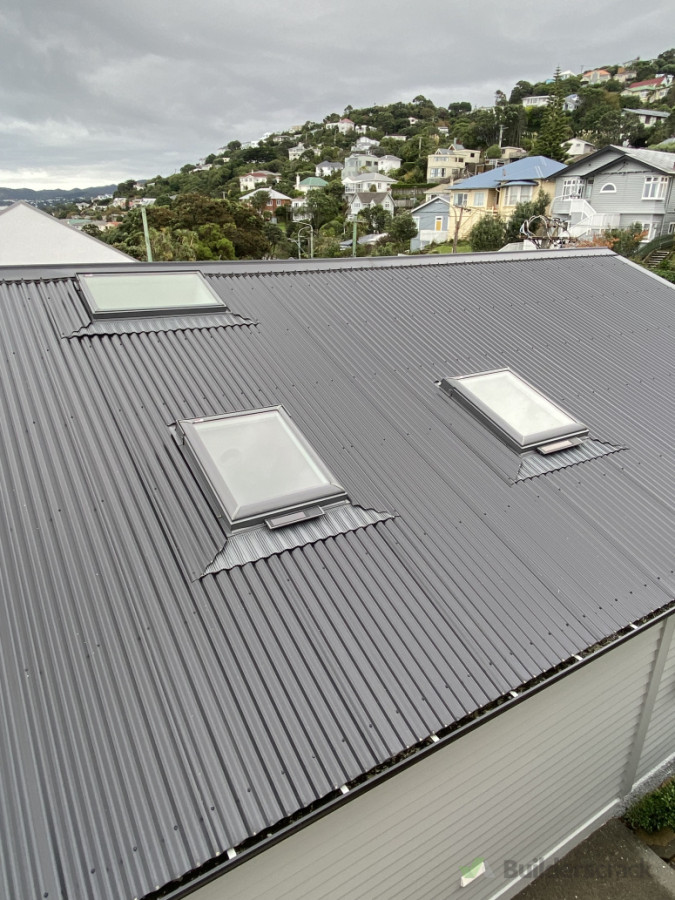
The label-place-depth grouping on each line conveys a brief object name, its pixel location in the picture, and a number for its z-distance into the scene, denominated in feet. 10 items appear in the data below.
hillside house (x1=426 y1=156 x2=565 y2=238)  160.15
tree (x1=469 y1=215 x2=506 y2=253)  132.05
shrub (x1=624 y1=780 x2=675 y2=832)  17.80
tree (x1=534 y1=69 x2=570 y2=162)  216.33
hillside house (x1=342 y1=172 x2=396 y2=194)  269.85
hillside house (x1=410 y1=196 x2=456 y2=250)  180.24
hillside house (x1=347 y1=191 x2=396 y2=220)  231.30
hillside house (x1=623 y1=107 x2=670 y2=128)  285.45
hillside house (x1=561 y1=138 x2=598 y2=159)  233.14
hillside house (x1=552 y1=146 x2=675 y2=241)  128.98
